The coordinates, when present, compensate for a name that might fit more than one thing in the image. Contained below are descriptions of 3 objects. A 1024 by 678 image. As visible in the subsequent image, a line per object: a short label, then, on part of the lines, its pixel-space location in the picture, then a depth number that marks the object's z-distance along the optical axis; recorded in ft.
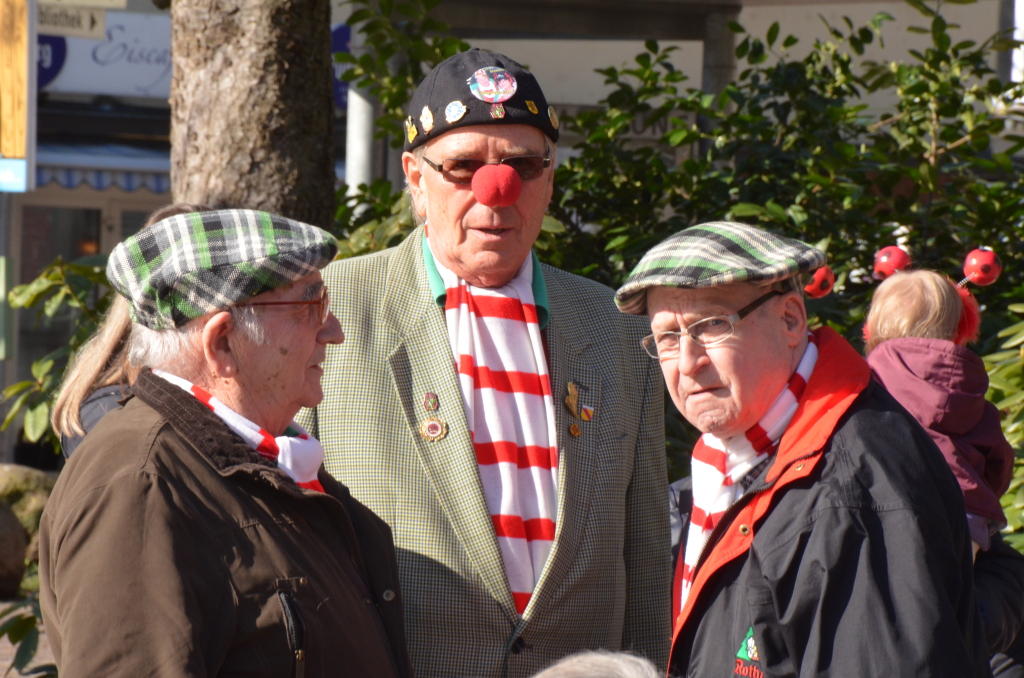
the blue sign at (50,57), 60.03
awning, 58.44
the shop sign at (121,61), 60.85
